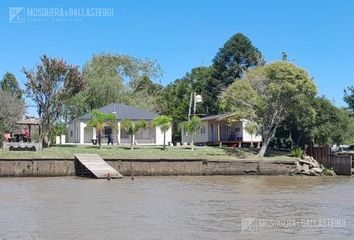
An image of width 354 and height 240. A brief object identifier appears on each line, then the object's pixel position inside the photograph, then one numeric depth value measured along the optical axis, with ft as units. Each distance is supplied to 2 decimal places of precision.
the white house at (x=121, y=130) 188.96
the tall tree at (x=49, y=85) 163.84
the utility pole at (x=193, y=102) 227.55
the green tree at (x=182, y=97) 249.75
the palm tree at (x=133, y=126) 160.56
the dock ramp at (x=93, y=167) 124.47
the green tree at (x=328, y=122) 164.55
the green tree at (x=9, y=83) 293.12
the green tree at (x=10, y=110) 197.32
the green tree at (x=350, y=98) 179.03
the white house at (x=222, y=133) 188.85
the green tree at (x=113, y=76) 235.81
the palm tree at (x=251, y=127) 165.03
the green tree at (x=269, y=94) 155.22
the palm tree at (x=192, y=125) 165.48
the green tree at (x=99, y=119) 158.20
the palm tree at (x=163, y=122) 162.09
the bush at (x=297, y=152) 156.07
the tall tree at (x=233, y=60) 234.79
